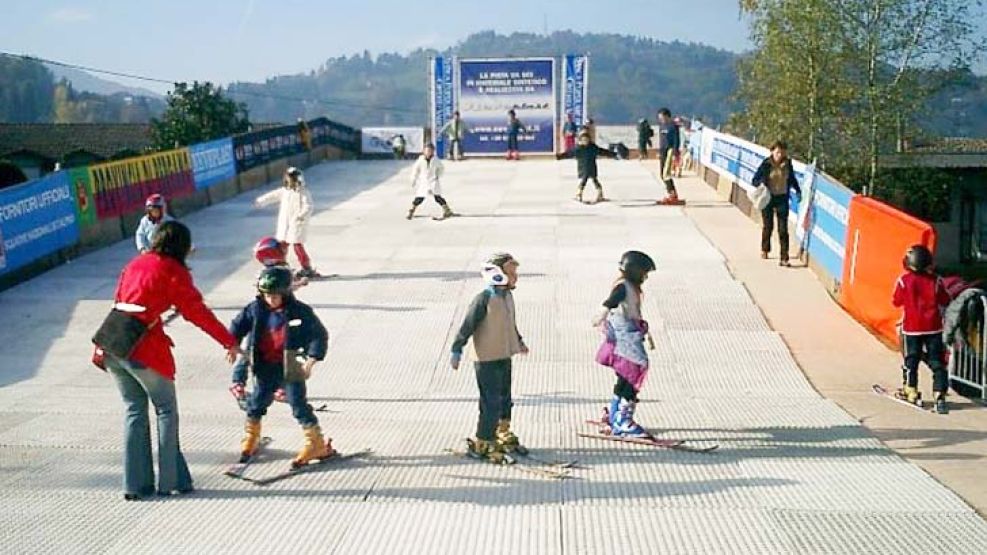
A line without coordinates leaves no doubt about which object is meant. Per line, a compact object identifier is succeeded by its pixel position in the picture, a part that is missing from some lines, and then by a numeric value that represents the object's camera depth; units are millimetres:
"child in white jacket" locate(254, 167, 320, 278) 15219
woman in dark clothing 16031
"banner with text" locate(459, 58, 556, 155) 40438
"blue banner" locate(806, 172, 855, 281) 14211
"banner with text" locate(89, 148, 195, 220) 19203
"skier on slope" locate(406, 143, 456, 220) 20766
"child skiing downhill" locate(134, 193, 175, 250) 12320
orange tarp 11558
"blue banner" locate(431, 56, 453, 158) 40750
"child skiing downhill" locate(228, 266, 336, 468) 7371
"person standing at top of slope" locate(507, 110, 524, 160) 38438
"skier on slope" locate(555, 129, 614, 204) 22975
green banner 18094
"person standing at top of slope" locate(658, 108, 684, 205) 25141
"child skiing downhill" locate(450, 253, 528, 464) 7777
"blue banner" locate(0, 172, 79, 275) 15422
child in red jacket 9648
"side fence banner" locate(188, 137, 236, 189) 24531
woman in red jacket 6688
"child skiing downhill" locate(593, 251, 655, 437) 8305
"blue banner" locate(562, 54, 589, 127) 40844
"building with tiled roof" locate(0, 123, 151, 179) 54594
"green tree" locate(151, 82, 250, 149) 39219
